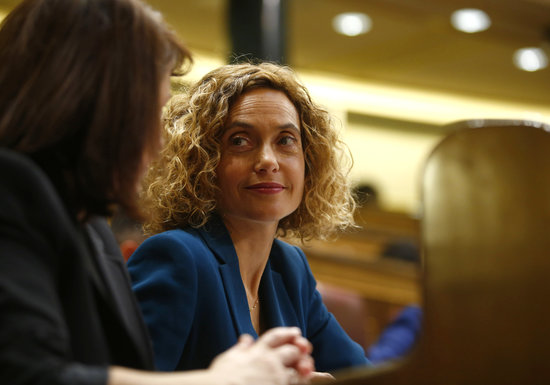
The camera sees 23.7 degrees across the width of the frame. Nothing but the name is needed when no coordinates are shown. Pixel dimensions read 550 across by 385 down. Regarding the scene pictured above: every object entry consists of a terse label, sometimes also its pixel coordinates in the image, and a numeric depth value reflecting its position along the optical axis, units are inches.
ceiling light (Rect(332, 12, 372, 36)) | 233.6
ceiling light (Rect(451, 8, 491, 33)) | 209.9
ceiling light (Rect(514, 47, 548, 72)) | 268.5
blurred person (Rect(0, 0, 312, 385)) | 50.8
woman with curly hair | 62.8
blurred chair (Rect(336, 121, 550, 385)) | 52.7
